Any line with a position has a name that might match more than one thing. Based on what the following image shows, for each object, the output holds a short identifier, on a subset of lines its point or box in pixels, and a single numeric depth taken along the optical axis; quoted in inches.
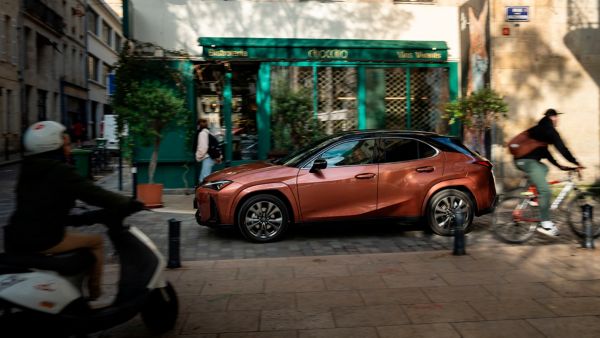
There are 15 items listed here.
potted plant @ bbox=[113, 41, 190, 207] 415.5
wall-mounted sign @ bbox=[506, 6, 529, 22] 500.7
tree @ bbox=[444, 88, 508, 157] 432.5
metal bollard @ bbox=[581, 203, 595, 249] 272.7
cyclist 287.7
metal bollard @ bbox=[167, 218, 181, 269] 241.3
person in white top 474.0
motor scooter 127.7
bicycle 290.7
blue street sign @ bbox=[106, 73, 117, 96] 524.3
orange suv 300.8
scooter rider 138.2
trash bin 541.3
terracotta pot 428.8
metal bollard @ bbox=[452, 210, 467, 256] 261.3
